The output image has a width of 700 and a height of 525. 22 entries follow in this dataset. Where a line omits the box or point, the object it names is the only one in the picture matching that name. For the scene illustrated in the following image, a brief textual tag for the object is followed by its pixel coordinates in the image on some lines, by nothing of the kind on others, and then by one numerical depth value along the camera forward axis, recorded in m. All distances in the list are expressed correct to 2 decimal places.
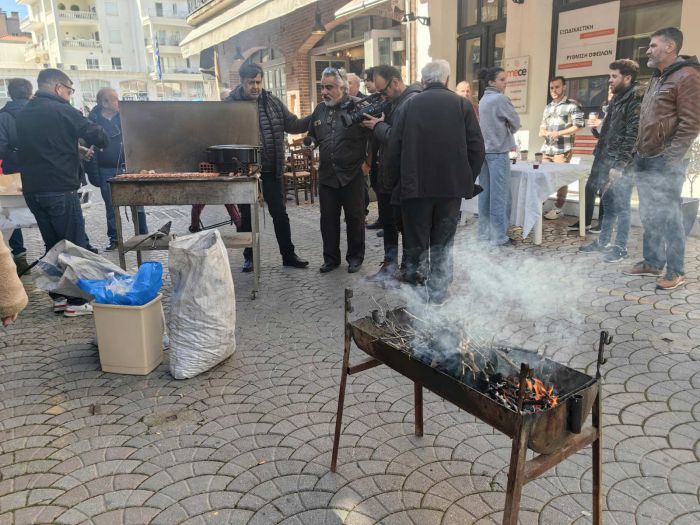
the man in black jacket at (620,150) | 5.58
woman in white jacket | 6.12
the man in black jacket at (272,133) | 5.55
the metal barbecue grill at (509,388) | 1.67
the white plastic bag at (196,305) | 3.46
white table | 6.27
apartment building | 51.06
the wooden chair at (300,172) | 9.64
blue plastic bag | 3.50
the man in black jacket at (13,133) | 5.41
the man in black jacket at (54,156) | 4.82
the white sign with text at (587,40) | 7.45
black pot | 5.04
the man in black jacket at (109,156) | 6.94
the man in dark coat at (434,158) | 4.28
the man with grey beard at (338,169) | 5.36
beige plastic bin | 3.51
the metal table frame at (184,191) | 4.89
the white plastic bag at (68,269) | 4.07
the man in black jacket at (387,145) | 4.78
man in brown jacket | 4.38
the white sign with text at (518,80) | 8.26
